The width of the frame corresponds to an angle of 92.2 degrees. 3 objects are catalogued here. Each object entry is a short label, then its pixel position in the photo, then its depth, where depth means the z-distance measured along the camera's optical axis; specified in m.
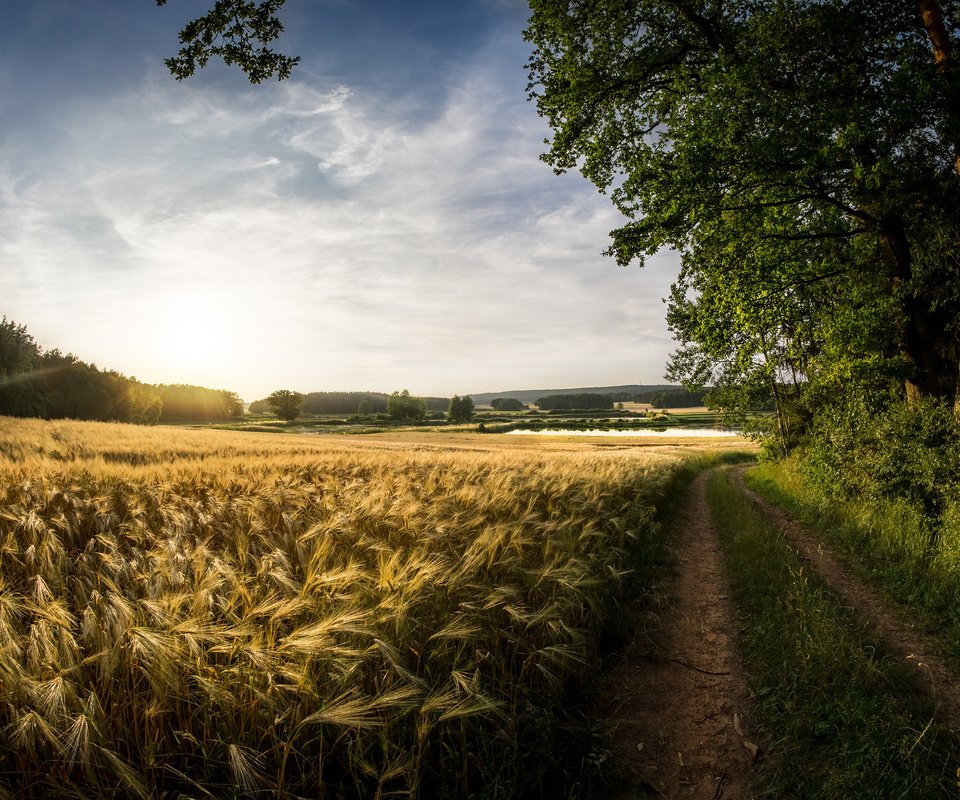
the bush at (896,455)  8.64
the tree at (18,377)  62.69
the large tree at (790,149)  9.29
